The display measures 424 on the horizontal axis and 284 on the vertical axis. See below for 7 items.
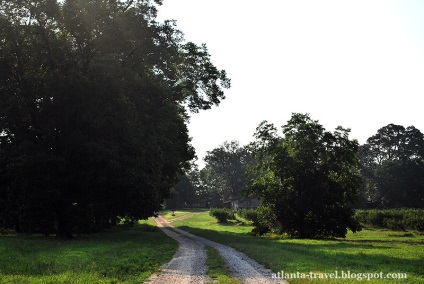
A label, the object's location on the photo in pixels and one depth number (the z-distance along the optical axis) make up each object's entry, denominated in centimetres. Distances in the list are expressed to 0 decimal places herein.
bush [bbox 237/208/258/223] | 7722
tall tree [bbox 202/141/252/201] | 15512
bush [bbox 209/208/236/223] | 7750
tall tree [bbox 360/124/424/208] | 9756
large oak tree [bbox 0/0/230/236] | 2970
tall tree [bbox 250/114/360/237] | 3822
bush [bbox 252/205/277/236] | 4144
